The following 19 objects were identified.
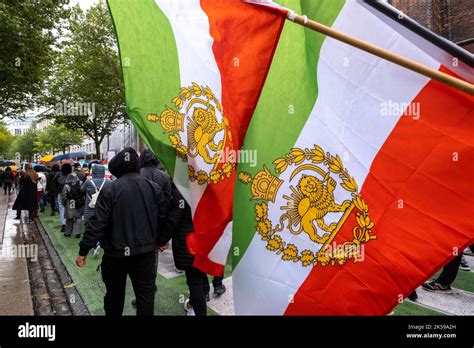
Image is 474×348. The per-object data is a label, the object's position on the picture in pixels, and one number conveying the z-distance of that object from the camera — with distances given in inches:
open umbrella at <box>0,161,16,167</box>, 1506.4
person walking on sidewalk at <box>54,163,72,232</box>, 378.3
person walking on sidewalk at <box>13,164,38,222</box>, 408.5
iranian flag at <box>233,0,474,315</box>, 79.1
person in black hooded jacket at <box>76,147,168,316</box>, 131.0
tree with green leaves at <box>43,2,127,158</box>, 833.5
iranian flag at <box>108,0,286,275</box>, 98.0
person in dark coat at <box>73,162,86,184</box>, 367.9
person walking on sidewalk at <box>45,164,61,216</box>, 467.8
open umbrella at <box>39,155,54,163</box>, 1010.8
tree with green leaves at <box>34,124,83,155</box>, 1902.1
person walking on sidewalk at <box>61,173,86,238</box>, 338.6
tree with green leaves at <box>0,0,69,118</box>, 385.1
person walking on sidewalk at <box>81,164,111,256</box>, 281.9
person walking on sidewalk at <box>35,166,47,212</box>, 529.7
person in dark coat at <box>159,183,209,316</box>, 143.2
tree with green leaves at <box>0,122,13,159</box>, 2076.9
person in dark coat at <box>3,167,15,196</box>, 874.8
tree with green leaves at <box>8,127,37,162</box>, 2931.1
